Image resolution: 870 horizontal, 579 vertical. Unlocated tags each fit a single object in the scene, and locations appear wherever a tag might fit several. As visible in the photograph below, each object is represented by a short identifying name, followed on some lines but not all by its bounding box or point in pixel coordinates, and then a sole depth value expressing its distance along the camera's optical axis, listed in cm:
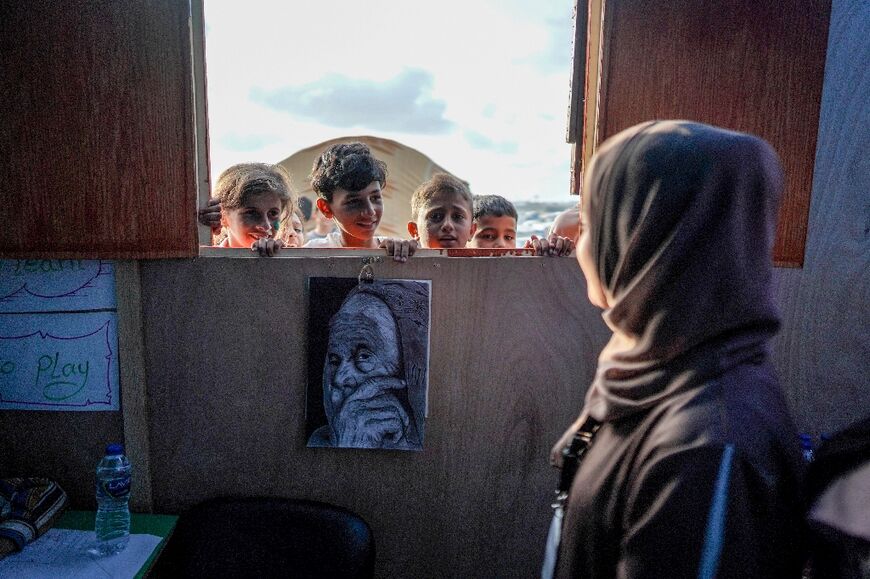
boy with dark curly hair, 213
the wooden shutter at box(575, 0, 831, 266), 135
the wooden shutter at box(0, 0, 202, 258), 130
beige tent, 887
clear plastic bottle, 140
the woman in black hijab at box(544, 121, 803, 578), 72
